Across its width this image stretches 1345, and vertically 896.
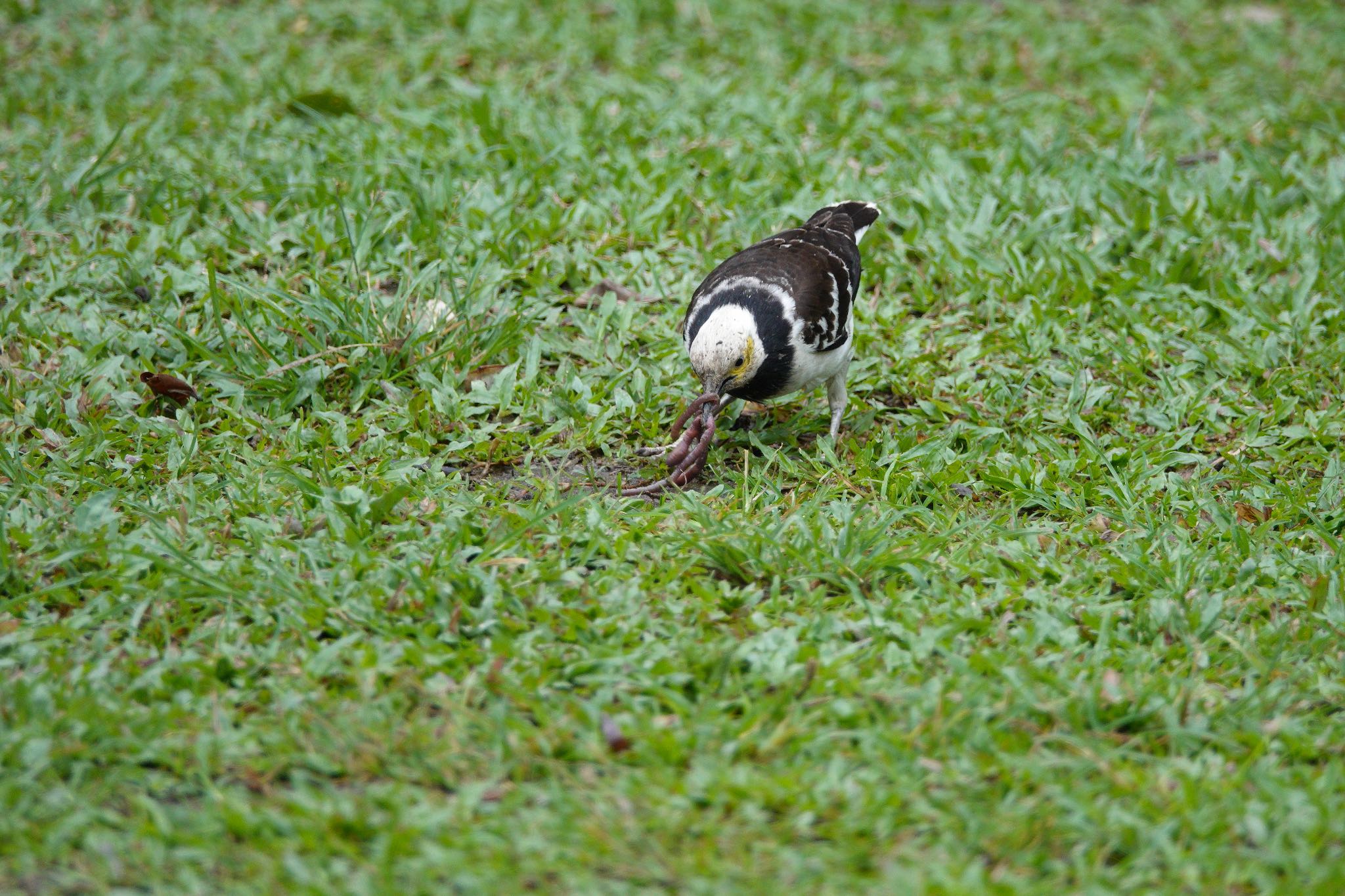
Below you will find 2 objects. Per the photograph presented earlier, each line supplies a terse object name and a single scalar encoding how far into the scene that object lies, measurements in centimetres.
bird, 953
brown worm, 947
